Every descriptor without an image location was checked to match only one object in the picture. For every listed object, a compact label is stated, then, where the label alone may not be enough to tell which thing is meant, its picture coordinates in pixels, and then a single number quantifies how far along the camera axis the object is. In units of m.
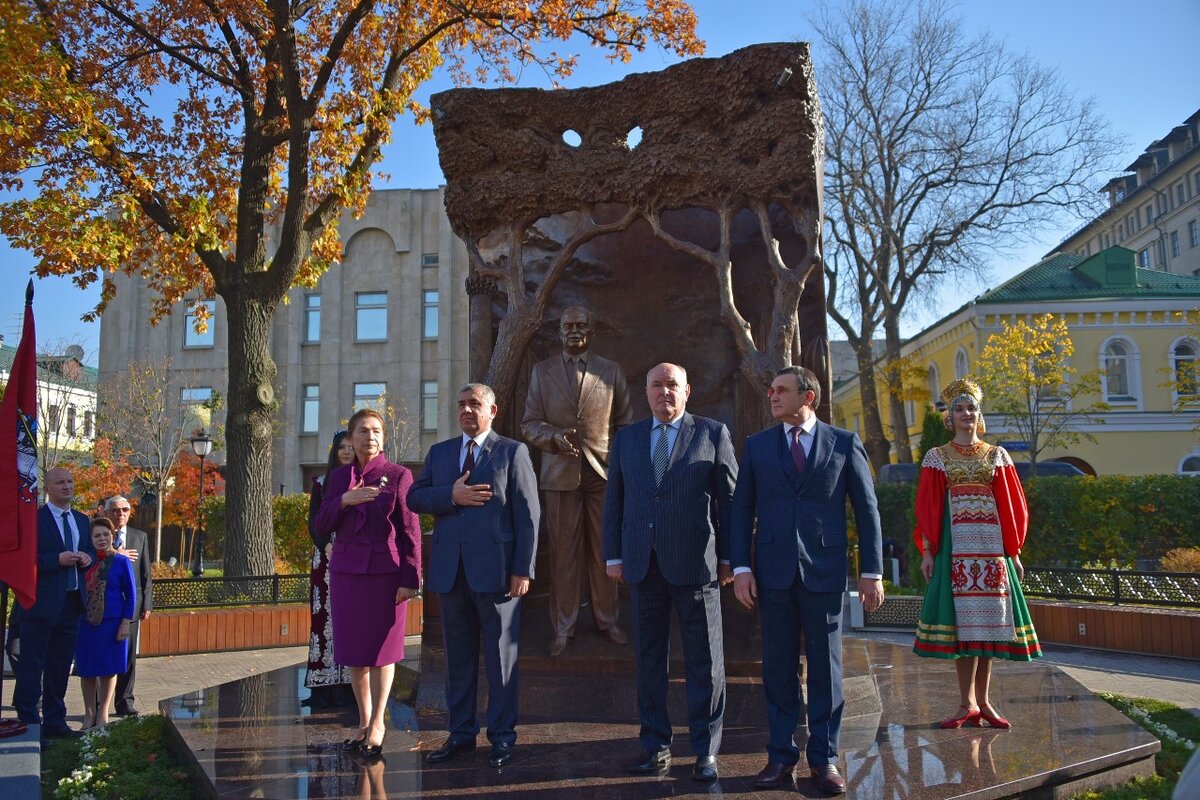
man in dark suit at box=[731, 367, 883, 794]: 4.43
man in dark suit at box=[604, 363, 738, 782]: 4.64
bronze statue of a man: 6.70
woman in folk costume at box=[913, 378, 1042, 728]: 5.45
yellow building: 31.36
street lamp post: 19.34
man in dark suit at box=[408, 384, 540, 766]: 4.91
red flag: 6.24
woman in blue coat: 7.23
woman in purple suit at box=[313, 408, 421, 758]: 4.91
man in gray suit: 7.59
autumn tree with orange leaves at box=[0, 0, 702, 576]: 12.32
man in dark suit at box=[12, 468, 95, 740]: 6.97
